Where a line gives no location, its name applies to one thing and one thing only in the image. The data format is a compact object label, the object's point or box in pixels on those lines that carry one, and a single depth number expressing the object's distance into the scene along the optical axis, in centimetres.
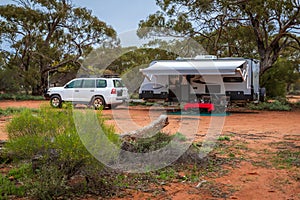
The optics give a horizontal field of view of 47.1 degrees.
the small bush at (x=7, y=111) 1349
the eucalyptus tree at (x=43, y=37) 2658
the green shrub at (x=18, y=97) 2502
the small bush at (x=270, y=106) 1753
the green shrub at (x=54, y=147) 393
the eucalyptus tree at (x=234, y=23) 1628
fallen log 606
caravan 1427
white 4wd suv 1595
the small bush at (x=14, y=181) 410
